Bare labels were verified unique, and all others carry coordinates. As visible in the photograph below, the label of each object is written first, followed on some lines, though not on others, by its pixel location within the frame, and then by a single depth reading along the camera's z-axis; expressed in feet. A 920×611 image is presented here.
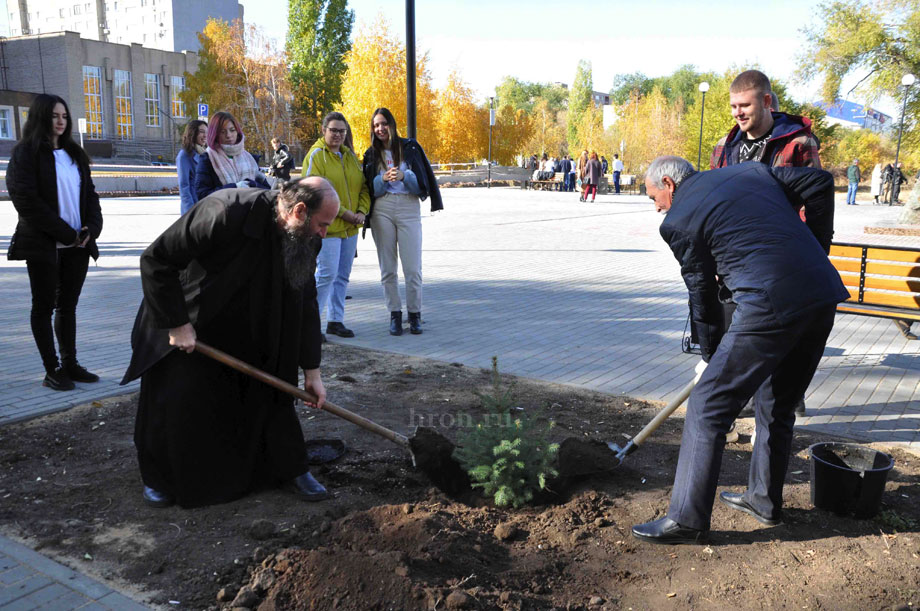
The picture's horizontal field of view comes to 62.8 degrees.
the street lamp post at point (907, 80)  83.41
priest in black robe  10.98
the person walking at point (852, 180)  100.22
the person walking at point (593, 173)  90.99
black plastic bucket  11.35
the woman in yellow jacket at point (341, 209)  21.52
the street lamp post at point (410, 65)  27.53
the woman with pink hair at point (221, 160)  19.69
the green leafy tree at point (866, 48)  85.76
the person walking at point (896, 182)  105.19
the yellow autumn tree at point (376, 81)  131.95
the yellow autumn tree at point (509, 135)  162.09
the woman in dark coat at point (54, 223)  16.61
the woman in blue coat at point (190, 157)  21.48
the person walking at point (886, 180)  107.86
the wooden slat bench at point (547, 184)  127.34
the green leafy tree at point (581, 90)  279.08
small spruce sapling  11.84
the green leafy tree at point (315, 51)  182.29
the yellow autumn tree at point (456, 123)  146.92
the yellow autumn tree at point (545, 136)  224.33
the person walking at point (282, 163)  25.49
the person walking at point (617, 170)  116.67
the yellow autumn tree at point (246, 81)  152.46
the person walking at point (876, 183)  107.45
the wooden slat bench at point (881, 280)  20.29
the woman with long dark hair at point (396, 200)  22.58
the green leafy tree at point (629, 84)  364.73
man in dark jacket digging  9.84
